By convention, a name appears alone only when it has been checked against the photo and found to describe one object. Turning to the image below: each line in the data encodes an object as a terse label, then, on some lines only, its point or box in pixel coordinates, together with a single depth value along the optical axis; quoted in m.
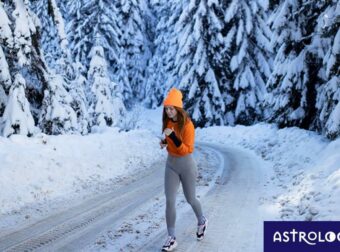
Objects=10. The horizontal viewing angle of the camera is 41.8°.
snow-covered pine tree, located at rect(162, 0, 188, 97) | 38.27
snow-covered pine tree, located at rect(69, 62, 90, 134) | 15.03
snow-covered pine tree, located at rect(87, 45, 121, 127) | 25.81
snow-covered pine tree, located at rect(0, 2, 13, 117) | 11.33
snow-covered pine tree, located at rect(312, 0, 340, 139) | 11.59
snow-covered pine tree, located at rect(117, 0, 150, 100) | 41.94
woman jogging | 6.02
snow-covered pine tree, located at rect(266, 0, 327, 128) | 15.86
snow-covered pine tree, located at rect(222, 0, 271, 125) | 28.64
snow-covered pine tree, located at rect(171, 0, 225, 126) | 28.88
